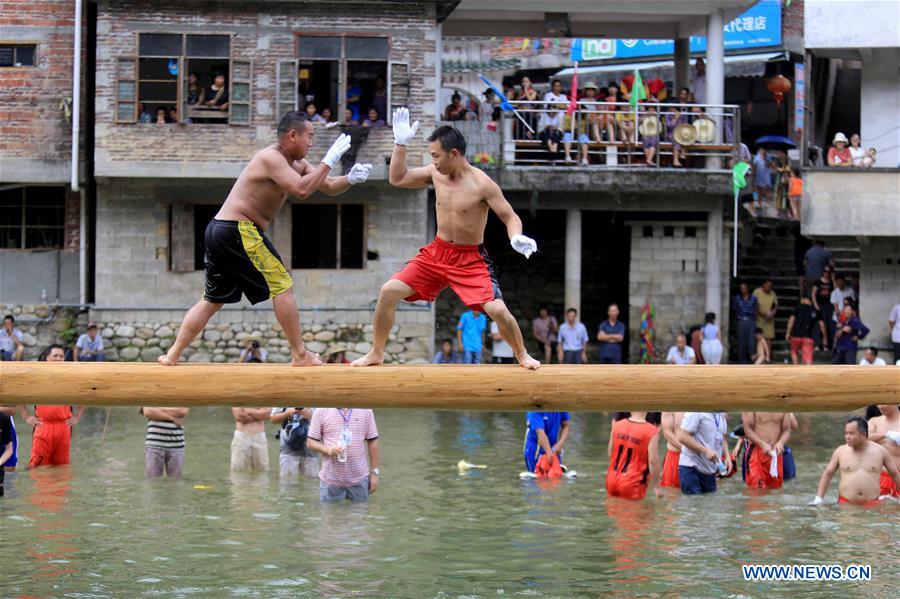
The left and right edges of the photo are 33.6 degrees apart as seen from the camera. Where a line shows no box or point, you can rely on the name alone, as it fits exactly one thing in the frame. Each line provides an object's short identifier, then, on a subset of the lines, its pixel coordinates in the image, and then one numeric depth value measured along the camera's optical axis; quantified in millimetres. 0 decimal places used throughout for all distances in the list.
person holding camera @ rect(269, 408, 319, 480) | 15375
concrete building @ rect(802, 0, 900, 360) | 24859
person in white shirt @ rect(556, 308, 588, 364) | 25172
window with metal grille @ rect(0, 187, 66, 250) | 27000
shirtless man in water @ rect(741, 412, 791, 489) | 15375
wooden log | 10266
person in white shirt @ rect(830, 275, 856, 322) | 26000
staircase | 27969
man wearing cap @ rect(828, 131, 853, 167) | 25578
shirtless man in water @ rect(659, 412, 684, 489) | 14805
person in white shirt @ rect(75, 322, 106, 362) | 24600
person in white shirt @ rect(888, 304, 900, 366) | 24688
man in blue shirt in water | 16047
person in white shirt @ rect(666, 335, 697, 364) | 23969
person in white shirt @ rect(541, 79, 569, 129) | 26016
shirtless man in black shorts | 10219
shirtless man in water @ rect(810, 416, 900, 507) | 14352
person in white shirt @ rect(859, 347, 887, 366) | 18762
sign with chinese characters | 33656
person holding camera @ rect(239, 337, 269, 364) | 19062
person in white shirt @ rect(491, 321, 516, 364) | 25562
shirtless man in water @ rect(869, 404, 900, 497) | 14768
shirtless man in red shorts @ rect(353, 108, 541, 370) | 10281
